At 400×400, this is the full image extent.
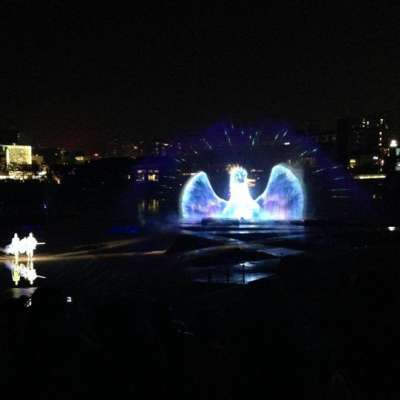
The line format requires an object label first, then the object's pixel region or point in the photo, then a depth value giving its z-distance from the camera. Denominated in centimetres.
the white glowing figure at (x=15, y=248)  2045
